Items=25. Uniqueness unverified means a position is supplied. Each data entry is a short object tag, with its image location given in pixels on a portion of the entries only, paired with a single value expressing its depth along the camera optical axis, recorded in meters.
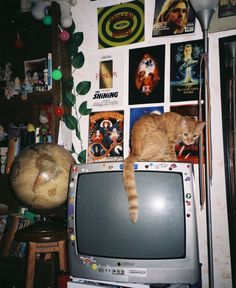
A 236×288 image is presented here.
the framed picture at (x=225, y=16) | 1.82
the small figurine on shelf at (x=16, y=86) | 2.32
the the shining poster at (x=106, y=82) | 2.21
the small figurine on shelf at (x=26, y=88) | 2.23
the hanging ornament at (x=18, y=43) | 2.36
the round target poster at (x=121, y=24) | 2.17
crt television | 1.36
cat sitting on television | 1.66
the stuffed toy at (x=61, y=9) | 2.16
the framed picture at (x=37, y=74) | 2.27
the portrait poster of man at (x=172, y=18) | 2.01
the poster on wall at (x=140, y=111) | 2.07
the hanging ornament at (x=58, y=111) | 2.06
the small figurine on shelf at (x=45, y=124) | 2.24
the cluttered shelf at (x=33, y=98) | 2.17
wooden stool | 1.60
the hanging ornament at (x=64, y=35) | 2.15
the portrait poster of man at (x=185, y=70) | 1.97
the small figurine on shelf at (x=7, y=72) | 2.44
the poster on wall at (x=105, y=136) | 2.17
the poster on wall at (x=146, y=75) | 2.08
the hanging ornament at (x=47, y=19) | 2.19
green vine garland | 2.21
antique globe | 1.62
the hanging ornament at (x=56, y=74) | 2.08
